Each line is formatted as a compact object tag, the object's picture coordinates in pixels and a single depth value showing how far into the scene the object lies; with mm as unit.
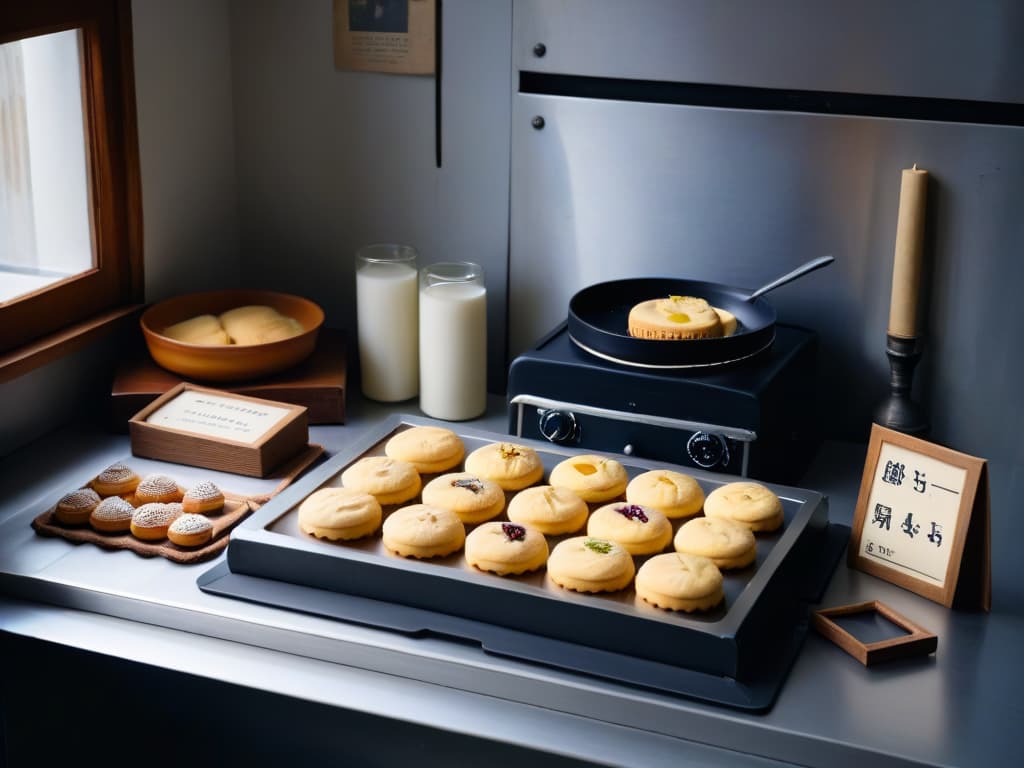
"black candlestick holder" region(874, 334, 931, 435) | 1743
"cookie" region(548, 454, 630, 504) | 1510
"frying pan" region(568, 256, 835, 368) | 1637
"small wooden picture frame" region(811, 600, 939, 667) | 1309
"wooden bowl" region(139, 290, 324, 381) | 1820
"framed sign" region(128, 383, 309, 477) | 1692
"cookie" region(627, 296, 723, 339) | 1666
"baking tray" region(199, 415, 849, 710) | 1248
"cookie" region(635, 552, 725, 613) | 1266
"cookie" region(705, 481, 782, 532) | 1445
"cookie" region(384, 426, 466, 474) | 1583
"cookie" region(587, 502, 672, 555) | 1382
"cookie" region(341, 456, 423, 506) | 1493
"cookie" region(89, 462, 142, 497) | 1612
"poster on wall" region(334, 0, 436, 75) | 1976
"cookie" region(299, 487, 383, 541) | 1409
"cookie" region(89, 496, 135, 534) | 1538
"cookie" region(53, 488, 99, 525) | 1554
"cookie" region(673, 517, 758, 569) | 1354
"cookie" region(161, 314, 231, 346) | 1879
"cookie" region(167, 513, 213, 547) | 1500
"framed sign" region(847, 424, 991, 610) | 1387
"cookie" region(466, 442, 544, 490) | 1536
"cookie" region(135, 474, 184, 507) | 1587
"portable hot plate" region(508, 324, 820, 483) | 1593
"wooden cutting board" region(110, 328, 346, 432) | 1816
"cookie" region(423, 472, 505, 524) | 1454
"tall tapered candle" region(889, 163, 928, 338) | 1699
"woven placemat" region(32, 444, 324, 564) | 1499
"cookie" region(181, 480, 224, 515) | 1570
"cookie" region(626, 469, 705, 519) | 1473
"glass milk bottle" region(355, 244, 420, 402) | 1950
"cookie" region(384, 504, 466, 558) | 1372
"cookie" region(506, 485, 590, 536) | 1430
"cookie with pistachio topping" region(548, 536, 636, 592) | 1302
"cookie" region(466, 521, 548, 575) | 1337
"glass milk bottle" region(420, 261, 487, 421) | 1881
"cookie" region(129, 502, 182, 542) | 1522
